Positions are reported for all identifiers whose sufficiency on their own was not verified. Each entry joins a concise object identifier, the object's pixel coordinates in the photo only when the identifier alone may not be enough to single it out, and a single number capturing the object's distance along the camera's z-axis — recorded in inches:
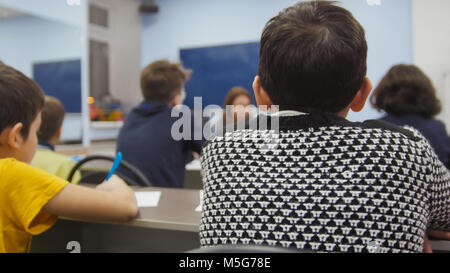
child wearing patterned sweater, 21.6
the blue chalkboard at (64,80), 130.5
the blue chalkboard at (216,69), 171.8
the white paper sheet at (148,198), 38.0
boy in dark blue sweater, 62.6
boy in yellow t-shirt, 30.8
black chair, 44.8
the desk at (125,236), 38.9
